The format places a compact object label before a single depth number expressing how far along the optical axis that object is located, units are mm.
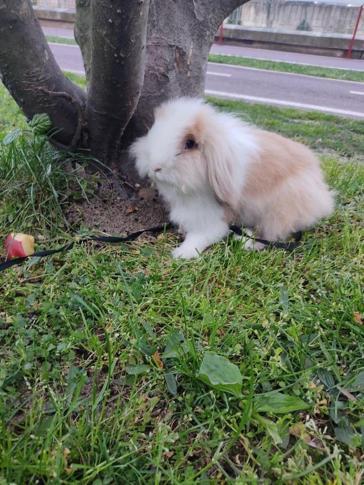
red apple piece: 652
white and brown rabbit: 596
